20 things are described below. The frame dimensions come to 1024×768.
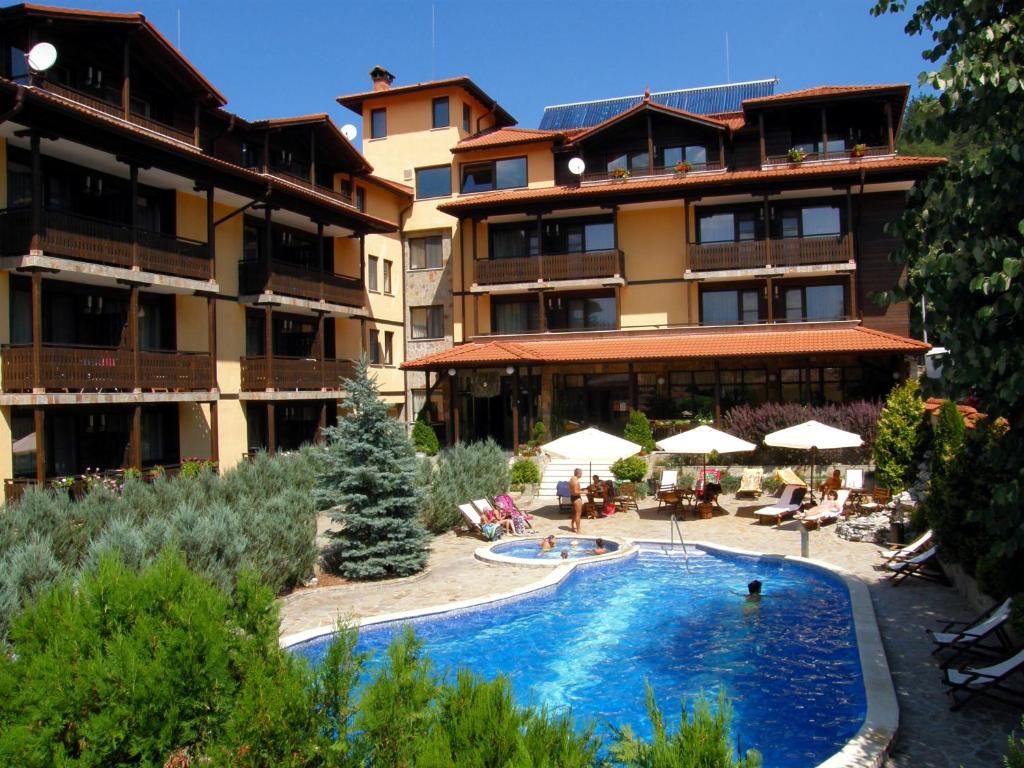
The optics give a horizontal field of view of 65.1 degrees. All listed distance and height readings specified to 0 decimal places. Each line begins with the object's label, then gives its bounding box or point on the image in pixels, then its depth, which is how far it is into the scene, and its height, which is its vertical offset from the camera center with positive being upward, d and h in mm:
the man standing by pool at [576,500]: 19672 -2603
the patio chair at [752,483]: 22984 -2658
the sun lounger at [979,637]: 9148 -2925
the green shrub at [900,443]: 20750 -1436
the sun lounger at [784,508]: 19688 -2930
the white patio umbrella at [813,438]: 20141 -1226
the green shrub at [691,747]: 4340 -1958
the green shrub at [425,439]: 31094 -1606
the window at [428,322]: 37438 +3537
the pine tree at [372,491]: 15406 -1821
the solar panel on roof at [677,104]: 38719 +14513
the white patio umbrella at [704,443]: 20922 -1340
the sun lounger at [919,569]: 13539 -3071
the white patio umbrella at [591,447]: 20703 -1392
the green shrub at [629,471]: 24922 -2405
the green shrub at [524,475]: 26094 -2571
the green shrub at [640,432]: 28125 -1359
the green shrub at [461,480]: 19641 -2258
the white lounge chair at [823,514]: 19031 -3020
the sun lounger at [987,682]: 7988 -3026
